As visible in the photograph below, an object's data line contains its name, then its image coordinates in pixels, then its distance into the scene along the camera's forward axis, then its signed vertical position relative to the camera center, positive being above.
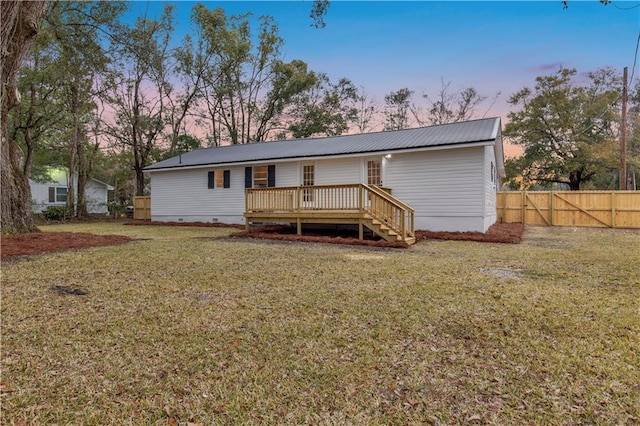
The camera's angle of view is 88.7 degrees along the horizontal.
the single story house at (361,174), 11.02 +1.61
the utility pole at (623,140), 16.89 +3.91
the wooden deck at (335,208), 9.51 +0.16
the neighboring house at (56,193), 25.06 +1.71
